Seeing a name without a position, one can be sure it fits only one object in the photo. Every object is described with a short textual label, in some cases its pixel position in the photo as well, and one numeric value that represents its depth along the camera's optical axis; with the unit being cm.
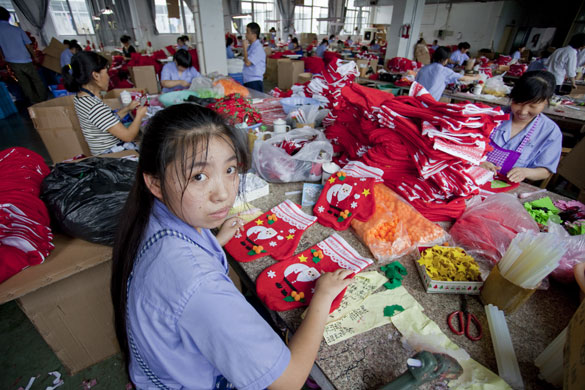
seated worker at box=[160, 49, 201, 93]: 405
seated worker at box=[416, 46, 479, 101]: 443
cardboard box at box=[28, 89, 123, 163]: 280
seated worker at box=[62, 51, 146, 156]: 236
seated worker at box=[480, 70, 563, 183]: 188
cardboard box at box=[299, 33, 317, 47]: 1573
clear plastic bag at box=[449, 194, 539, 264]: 119
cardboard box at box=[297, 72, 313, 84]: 515
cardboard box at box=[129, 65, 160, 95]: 466
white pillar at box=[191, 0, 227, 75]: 441
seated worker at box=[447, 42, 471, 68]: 854
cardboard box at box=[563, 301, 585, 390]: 53
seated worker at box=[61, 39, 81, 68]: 670
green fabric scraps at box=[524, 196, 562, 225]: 142
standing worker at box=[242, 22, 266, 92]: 495
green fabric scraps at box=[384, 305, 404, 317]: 95
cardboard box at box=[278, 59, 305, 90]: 659
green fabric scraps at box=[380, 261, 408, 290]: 106
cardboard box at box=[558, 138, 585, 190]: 243
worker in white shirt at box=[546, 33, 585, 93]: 569
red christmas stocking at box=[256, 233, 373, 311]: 100
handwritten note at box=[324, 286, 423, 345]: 90
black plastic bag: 143
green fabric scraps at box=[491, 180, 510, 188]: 176
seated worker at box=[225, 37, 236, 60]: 858
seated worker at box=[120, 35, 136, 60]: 888
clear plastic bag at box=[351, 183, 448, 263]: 121
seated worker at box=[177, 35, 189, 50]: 822
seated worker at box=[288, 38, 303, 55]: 1309
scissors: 89
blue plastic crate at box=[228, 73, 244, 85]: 541
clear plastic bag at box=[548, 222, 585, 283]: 107
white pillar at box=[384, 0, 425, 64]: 755
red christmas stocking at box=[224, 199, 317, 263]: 122
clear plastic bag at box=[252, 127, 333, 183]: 173
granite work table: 79
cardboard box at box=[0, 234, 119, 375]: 133
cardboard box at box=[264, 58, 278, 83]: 905
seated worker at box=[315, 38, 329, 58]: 998
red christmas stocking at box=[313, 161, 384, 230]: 137
